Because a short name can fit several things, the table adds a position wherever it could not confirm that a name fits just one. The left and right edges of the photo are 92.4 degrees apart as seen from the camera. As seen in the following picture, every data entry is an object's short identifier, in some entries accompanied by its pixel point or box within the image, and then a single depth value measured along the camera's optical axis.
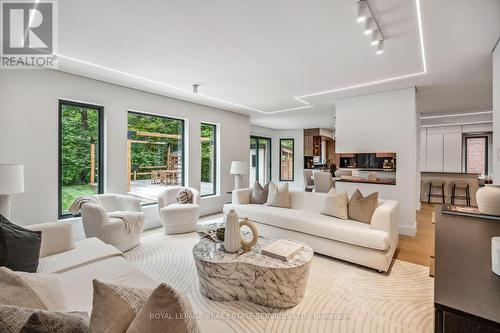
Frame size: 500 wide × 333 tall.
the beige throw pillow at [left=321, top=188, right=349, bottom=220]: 3.51
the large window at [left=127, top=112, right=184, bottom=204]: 4.68
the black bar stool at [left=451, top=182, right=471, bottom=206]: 6.62
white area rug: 1.99
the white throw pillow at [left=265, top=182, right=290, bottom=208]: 4.36
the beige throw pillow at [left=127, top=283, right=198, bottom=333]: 0.73
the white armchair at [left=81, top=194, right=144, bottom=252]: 3.17
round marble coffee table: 2.17
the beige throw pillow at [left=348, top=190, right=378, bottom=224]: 3.31
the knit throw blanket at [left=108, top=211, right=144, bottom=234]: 3.42
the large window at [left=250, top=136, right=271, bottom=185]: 9.45
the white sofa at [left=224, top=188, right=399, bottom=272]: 2.87
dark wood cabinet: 0.77
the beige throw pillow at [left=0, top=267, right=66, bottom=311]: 1.03
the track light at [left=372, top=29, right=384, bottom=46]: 2.46
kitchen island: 6.53
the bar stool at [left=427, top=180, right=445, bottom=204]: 7.11
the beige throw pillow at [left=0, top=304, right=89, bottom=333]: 0.70
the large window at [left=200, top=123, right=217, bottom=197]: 6.03
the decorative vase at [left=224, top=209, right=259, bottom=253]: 2.40
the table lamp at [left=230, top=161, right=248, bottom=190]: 5.62
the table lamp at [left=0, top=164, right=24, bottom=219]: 2.43
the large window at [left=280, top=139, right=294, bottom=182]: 10.30
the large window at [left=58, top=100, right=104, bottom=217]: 3.83
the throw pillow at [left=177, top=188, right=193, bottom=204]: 4.62
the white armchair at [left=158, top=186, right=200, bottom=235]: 4.20
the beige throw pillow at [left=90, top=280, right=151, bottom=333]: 0.79
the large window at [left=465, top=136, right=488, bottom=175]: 8.21
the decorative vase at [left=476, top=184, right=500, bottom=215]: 2.21
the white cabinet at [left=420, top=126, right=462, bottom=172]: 8.08
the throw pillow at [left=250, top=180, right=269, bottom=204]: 4.75
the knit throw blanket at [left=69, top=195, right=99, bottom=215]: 3.34
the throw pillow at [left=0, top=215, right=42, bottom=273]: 1.67
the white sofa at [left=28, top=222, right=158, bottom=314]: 1.66
